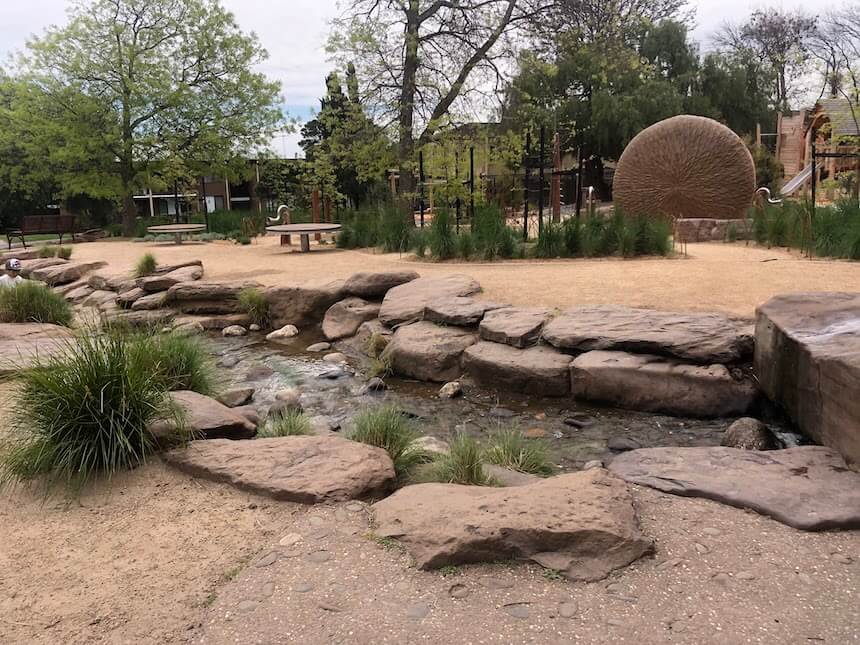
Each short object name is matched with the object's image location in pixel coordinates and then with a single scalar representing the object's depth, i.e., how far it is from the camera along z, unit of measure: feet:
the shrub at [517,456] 11.66
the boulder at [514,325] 18.43
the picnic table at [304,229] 42.16
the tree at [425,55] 44.70
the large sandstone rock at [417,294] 22.31
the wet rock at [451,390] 17.66
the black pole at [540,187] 33.96
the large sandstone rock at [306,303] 26.27
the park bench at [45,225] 55.93
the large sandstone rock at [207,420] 11.57
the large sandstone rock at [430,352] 19.03
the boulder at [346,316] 24.20
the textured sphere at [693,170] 39.11
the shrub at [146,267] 32.58
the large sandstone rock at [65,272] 37.42
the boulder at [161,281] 30.14
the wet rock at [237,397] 16.71
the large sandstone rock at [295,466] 9.70
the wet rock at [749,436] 12.73
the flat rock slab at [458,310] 20.47
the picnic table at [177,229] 53.72
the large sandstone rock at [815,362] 10.52
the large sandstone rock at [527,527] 7.61
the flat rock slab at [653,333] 15.89
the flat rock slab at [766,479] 8.61
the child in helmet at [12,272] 28.58
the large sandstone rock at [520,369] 16.88
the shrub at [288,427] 13.00
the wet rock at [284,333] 25.05
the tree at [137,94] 58.95
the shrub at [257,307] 27.02
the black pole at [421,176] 40.62
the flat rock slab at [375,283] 25.62
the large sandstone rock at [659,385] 15.16
